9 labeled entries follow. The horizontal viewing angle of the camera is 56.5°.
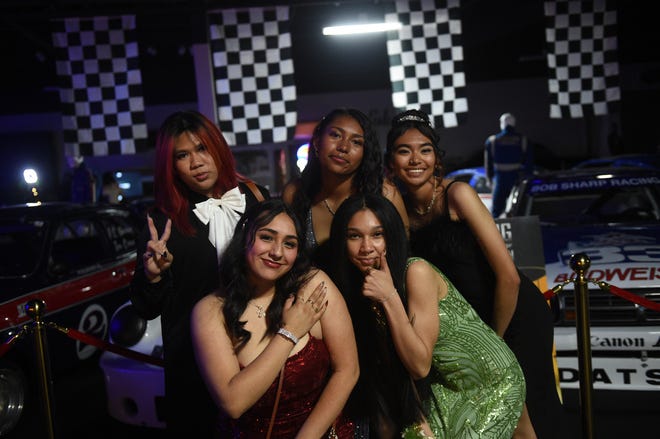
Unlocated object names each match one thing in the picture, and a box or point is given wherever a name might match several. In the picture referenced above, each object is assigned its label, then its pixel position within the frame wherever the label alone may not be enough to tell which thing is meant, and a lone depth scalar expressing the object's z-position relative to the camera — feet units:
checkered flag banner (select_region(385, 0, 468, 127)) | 22.62
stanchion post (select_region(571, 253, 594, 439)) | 10.03
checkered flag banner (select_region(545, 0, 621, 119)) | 22.62
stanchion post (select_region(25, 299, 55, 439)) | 9.43
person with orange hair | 7.84
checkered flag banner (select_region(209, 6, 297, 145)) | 22.29
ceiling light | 25.63
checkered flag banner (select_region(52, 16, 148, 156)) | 21.75
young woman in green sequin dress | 6.73
